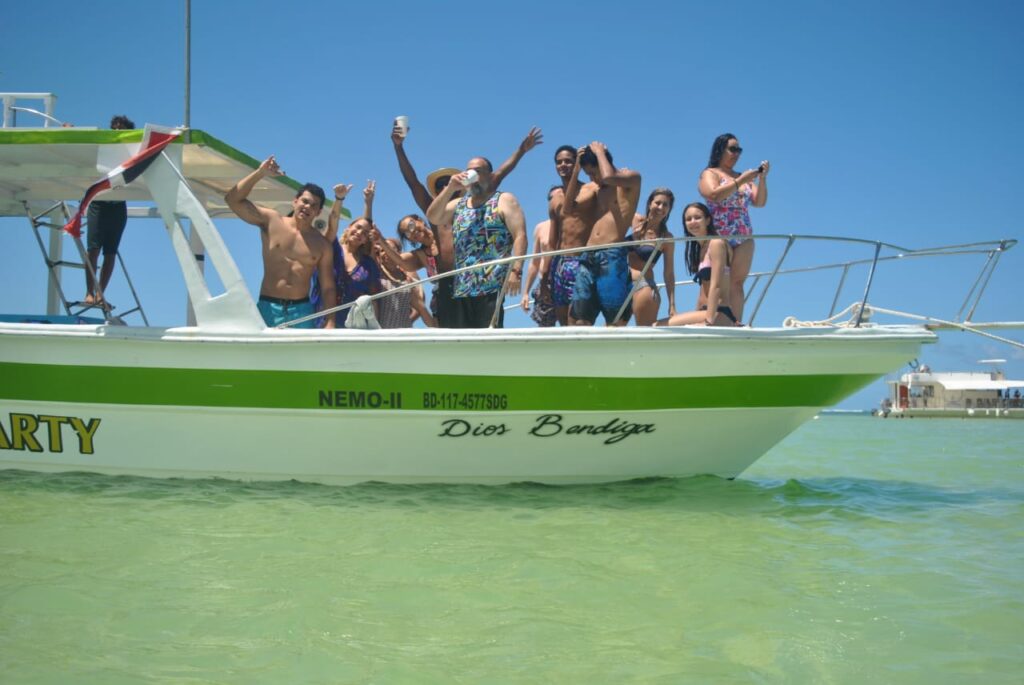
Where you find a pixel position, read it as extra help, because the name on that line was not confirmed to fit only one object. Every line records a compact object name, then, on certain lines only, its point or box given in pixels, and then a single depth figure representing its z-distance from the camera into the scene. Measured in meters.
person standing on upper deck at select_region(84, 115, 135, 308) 7.02
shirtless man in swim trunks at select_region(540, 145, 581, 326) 6.10
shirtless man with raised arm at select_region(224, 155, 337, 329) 6.10
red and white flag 5.59
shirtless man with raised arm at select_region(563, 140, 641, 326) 5.87
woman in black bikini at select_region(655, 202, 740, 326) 5.59
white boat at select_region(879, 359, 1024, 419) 52.72
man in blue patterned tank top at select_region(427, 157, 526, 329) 6.11
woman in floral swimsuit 5.86
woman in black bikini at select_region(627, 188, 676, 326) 5.96
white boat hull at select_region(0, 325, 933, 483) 5.45
